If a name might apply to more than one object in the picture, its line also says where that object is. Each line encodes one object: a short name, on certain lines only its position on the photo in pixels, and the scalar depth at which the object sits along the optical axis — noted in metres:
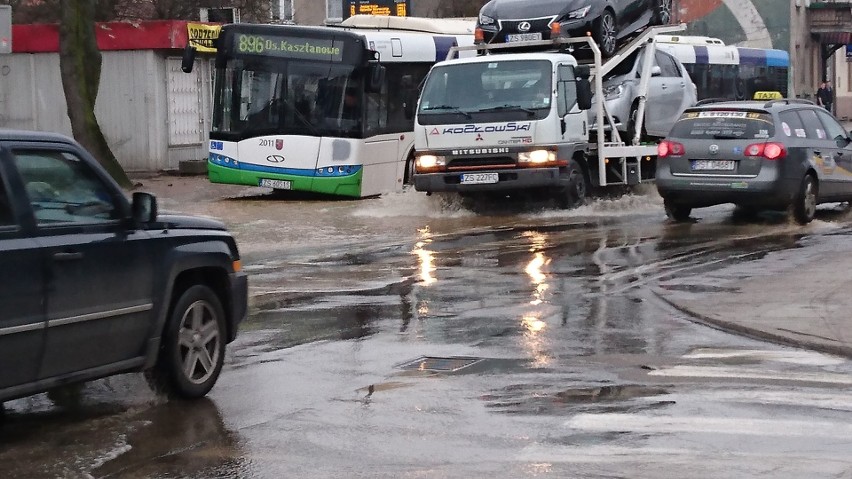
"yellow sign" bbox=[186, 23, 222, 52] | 32.54
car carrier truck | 20.44
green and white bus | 24.67
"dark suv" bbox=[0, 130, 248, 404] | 6.89
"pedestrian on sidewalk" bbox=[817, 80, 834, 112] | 52.41
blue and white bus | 29.44
